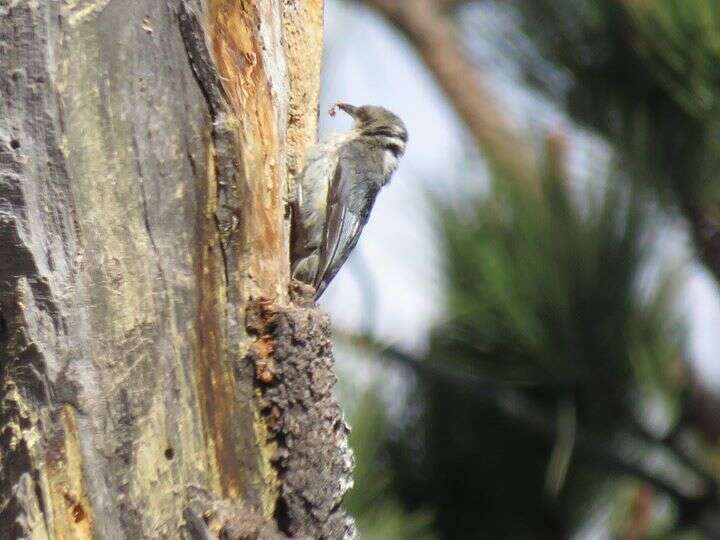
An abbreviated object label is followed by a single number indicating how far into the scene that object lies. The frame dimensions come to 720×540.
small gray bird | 6.21
